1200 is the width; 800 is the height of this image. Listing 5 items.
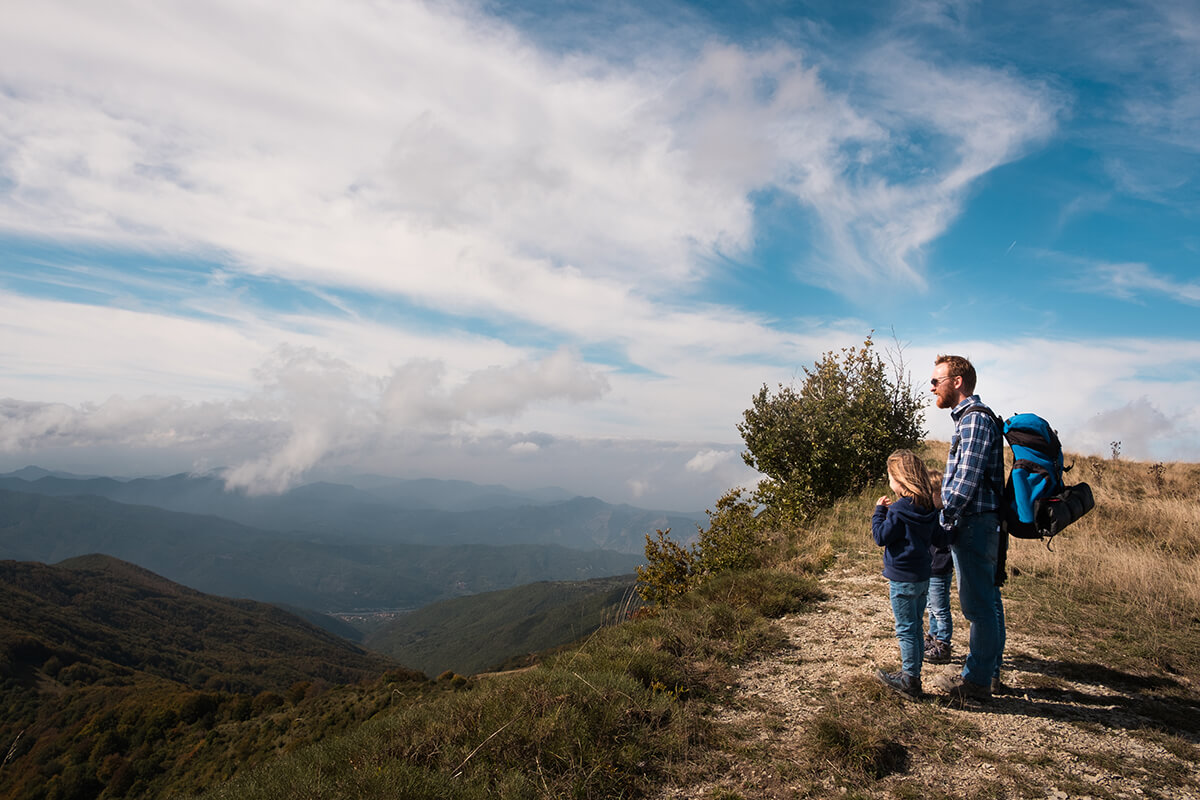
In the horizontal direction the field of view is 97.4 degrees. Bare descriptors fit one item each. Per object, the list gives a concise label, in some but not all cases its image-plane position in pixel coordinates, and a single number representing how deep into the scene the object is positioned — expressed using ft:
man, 13.85
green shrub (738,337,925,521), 47.16
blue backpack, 13.56
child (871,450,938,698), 14.61
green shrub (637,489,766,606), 33.35
